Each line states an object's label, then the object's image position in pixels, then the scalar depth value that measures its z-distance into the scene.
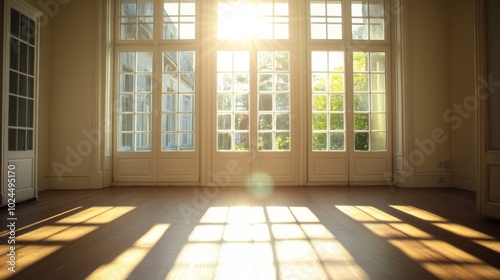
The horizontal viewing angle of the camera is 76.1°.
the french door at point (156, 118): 5.70
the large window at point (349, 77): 5.73
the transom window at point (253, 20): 5.82
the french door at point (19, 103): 3.77
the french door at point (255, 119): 5.67
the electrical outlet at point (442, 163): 5.39
